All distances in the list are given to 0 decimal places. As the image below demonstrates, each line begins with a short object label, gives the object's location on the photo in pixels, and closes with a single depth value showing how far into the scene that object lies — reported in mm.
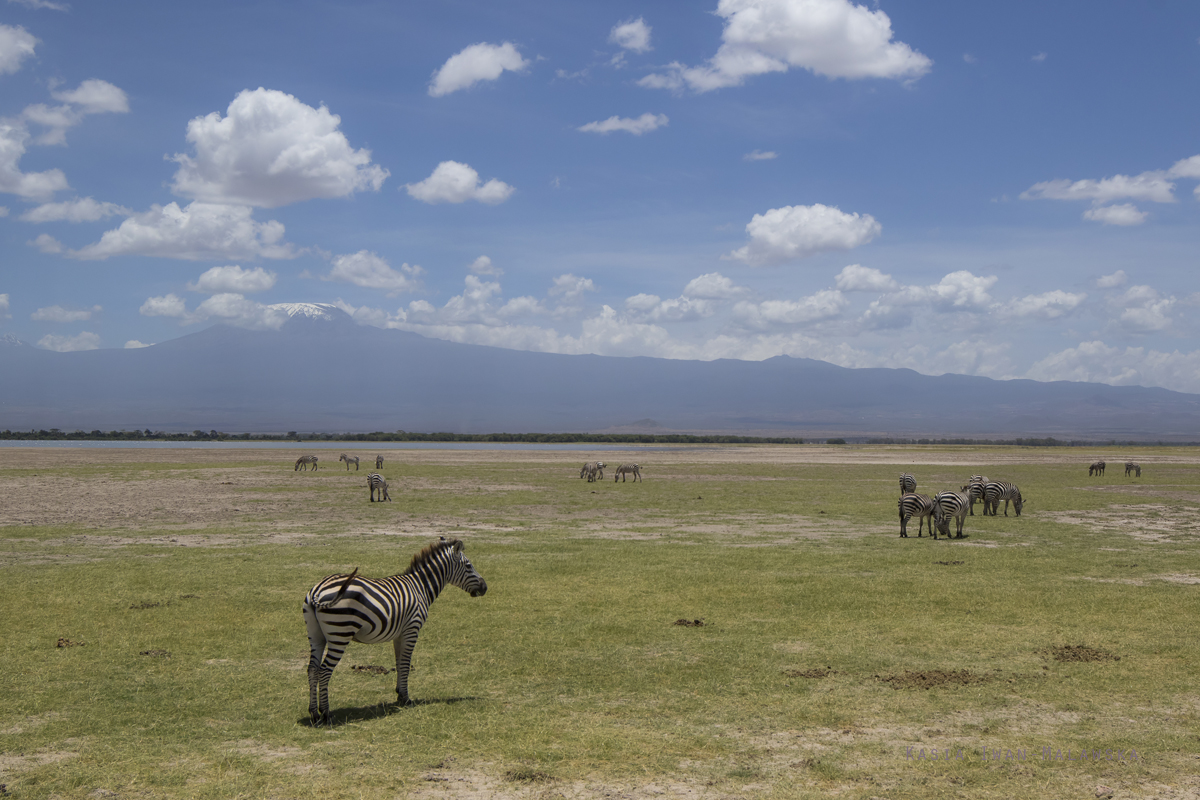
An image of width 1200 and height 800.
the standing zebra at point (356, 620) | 8250
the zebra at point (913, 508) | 23641
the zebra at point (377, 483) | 33866
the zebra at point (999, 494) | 29688
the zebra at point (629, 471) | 48938
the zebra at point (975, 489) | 30016
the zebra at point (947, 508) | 23266
